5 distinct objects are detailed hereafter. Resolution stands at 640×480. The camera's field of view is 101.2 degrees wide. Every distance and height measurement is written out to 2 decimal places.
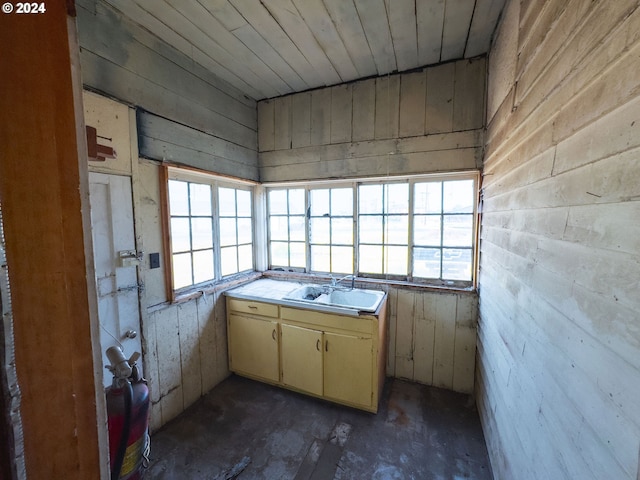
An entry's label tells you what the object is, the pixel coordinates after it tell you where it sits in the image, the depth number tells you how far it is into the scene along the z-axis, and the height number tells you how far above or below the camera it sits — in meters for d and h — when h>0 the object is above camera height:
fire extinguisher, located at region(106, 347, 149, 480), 0.90 -0.72
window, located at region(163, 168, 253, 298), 2.04 -0.09
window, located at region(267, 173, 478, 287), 2.25 -0.10
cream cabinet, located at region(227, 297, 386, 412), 1.98 -1.08
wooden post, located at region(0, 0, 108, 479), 0.39 -0.03
